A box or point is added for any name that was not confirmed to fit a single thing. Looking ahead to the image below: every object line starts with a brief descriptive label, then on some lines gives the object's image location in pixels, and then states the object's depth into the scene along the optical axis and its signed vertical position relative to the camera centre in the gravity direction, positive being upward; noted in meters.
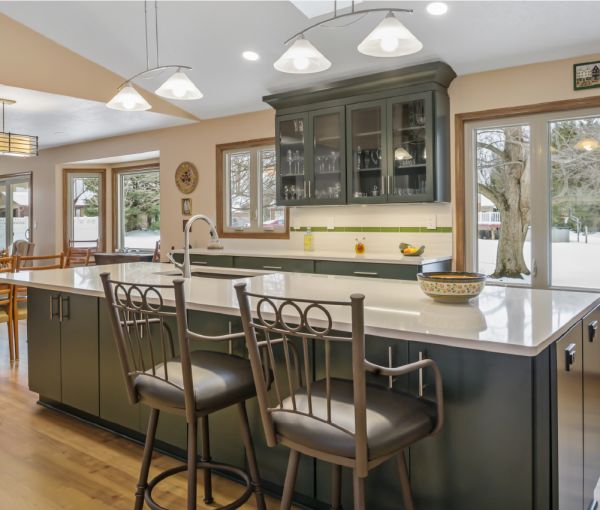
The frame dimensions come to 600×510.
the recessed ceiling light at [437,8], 3.39 +1.59
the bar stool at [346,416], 1.32 -0.47
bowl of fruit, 4.27 -0.02
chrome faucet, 3.02 -0.08
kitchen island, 1.50 -0.45
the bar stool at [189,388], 1.75 -0.49
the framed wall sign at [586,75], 3.76 +1.25
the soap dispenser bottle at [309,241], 5.35 +0.09
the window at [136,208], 7.82 +0.68
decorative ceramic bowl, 1.98 -0.15
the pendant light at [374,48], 2.20 +0.92
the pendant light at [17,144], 5.38 +1.16
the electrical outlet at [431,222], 4.55 +0.23
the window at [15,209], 8.72 +0.78
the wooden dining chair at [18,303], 4.39 -0.43
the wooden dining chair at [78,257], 7.64 -0.06
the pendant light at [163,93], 2.91 +0.91
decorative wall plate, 6.32 +0.92
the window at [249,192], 5.75 +0.67
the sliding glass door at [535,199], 3.93 +0.38
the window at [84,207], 8.13 +0.72
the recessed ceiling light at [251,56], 4.46 +1.69
